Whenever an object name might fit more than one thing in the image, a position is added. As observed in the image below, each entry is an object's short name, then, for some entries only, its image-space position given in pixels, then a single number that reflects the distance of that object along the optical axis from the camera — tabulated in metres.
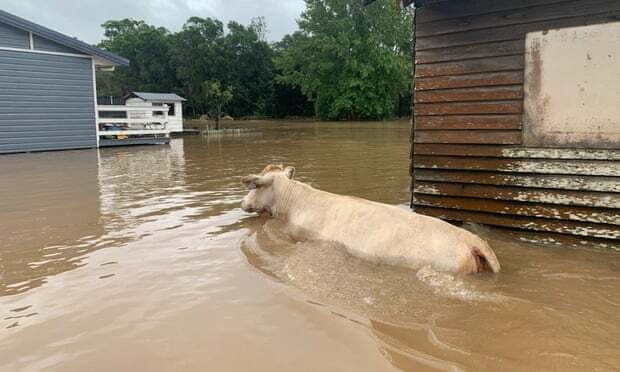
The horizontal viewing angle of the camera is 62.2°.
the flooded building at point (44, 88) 19.55
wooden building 6.11
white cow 4.97
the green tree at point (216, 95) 39.29
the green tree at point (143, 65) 65.75
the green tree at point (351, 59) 59.84
